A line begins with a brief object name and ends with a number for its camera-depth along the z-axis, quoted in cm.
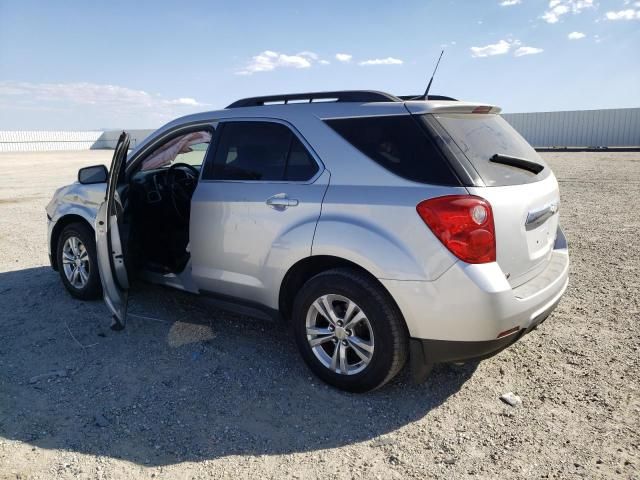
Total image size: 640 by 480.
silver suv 270
